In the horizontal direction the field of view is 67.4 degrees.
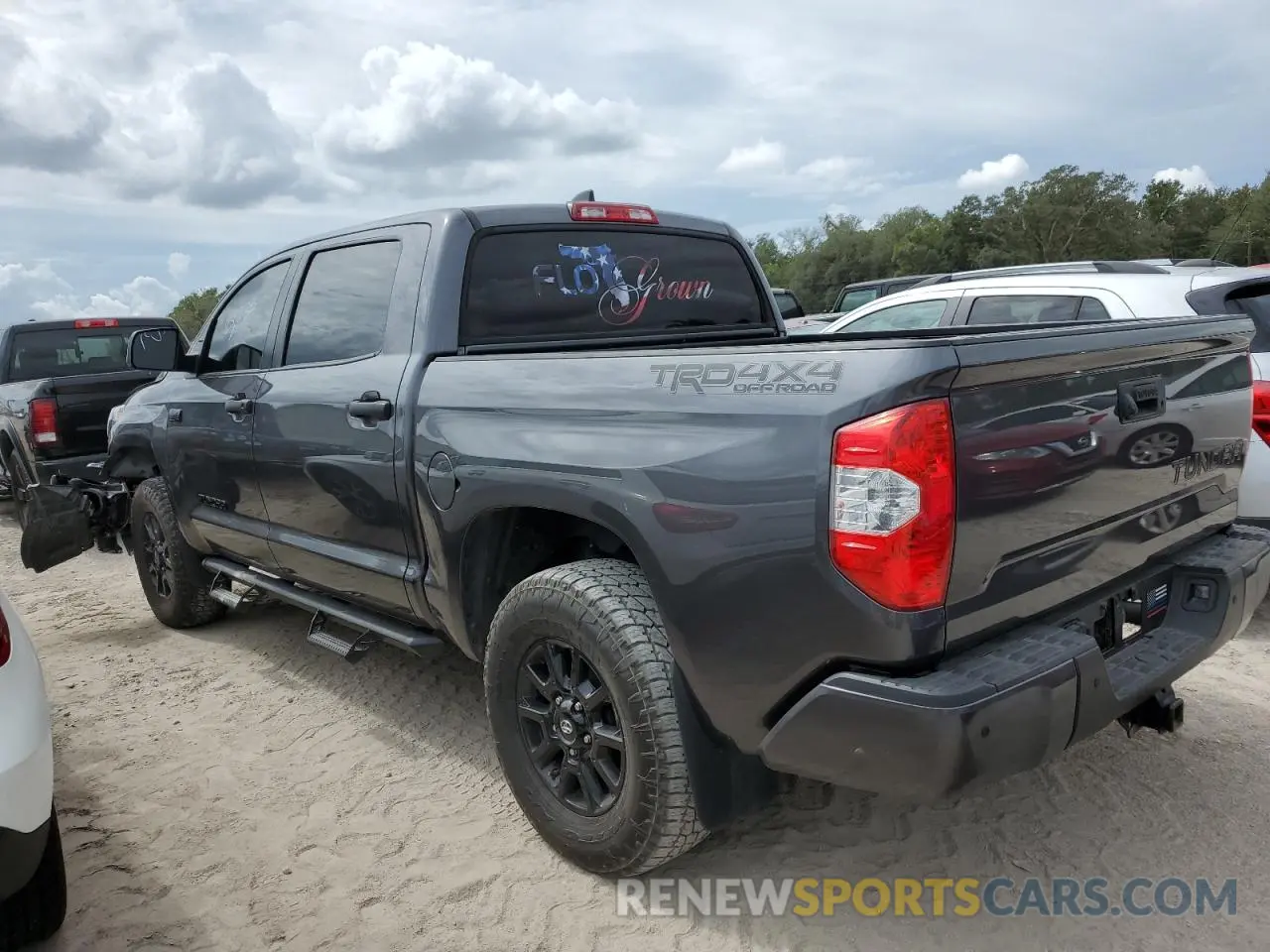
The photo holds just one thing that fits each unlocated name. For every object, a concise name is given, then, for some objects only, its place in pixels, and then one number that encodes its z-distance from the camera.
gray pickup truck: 2.01
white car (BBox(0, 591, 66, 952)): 2.20
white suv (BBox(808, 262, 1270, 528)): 4.26
